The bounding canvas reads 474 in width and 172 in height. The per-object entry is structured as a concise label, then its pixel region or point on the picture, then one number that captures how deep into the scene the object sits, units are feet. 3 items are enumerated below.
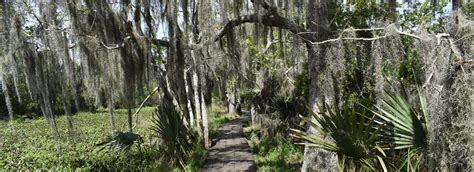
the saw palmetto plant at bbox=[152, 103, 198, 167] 24.52
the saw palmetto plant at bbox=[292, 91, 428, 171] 11.89
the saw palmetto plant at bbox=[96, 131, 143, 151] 21.88
